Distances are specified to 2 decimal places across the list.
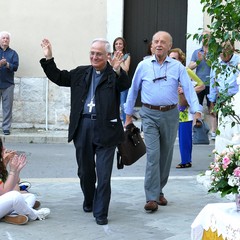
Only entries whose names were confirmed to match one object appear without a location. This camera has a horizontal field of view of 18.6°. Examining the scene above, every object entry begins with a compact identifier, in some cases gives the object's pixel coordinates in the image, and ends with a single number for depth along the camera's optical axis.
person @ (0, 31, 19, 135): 14.13
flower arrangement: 5.05
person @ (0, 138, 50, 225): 6.83
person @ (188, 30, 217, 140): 13.78
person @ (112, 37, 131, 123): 14.02
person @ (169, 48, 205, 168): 10.43
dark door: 14.90
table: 4.93
